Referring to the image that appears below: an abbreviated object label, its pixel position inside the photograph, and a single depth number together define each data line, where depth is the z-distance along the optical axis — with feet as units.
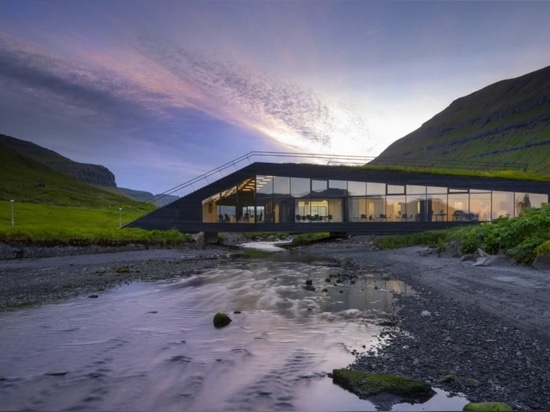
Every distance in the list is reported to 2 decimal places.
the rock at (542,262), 52.80
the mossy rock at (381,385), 22.31
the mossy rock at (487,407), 18.29
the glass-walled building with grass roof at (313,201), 146.20
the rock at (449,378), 23.75
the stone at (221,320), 39.54
